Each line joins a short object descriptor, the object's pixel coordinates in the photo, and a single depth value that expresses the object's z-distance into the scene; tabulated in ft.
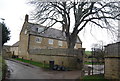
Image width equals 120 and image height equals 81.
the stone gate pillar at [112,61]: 16.59
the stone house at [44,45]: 40.05
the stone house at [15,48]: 76.01
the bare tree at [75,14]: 32.32
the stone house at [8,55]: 65.46
